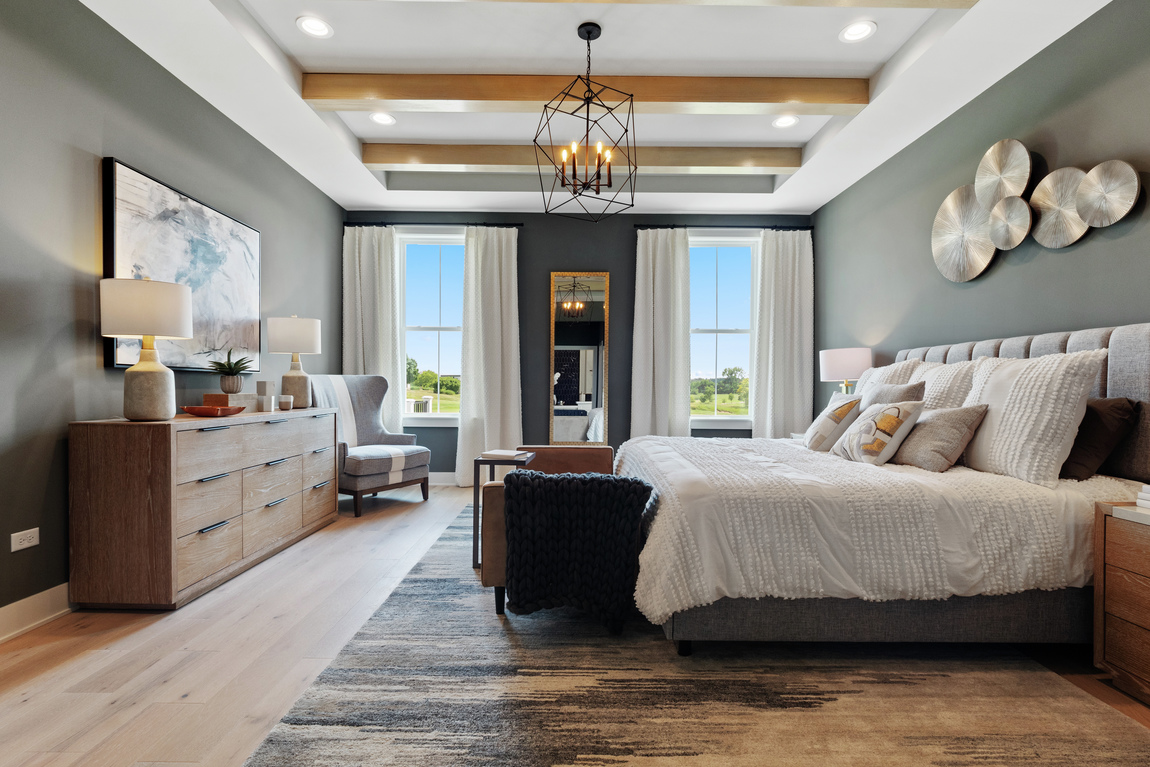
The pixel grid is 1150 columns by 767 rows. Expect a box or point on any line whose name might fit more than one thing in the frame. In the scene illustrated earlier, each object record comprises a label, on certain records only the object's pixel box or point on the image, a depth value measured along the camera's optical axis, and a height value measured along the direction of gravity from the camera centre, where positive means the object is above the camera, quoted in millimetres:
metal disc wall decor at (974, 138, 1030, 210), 2719 +1029
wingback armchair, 4125 -581
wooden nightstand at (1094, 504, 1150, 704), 1685 -709
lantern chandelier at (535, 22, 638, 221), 2864 +1722
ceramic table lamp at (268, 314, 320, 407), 3789 +205
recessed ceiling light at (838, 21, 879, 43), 2832 +1775
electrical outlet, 2152 -652
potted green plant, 3131 -12
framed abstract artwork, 2613 +627
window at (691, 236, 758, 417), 5660 +475
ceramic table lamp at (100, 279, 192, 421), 2334 +205
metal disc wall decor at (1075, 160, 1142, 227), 2221 +751
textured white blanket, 1869 -570
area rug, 1479 -1006
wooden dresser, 2330 -593
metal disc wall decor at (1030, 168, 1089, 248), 2467 +764
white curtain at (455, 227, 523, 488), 5273 +250
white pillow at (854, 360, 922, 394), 3186 +12
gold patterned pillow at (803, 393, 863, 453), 2984 -274
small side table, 2873 -464
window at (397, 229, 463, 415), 5660 +644
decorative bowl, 2717 -184
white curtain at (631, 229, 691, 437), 5285 +370
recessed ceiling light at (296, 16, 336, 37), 2820 +1785
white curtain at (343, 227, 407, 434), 5289 +648
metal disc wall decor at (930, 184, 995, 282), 3025 +788
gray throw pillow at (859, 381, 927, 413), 2736 -94
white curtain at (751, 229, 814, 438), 5281 +436
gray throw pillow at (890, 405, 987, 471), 2281 -264
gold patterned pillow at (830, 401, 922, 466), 2445 -256
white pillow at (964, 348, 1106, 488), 2051 -161
